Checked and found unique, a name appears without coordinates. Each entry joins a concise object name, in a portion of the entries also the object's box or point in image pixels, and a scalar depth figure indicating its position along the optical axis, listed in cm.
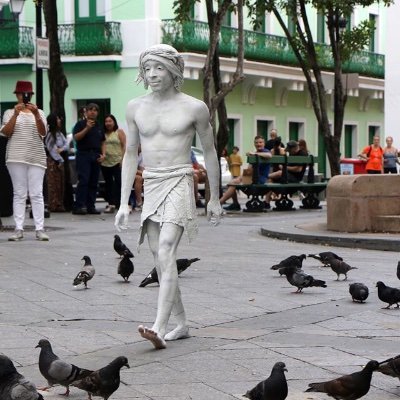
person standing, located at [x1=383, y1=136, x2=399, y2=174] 3809
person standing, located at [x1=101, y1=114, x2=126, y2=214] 2467
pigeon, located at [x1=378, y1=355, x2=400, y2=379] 787
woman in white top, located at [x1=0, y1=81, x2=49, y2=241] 1686
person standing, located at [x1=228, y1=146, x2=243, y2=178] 3756
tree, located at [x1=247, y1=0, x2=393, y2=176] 2911
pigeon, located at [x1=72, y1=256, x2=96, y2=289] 1247
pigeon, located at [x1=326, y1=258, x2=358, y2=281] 1378
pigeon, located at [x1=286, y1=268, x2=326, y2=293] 1259
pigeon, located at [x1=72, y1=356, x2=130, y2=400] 742
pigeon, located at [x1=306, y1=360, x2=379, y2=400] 739
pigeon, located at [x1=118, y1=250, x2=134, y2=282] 1320
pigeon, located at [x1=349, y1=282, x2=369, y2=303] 1180
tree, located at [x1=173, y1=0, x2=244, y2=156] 2497
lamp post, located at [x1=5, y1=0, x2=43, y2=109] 2429
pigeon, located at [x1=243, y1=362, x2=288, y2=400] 710
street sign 2384
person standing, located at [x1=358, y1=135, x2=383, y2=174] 3629
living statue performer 945
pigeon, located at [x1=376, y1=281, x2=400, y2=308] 1142
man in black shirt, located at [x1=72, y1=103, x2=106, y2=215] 2359
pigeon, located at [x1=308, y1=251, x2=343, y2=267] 1404
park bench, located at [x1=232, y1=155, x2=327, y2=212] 2638
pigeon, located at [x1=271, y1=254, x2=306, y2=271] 1342
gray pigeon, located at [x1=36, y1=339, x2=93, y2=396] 761
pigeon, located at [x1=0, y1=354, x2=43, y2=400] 669
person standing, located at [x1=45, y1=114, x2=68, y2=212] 2284
